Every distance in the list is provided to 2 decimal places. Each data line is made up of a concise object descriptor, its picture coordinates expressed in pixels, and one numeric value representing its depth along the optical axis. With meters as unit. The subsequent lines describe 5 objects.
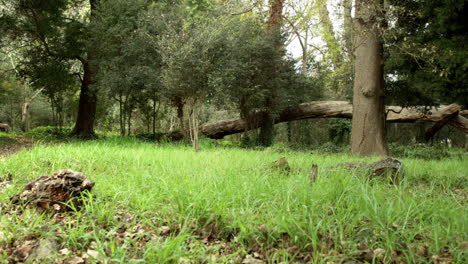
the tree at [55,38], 12.67
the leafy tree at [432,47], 7.03
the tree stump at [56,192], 3.55
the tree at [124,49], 12.78
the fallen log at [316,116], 13.85
